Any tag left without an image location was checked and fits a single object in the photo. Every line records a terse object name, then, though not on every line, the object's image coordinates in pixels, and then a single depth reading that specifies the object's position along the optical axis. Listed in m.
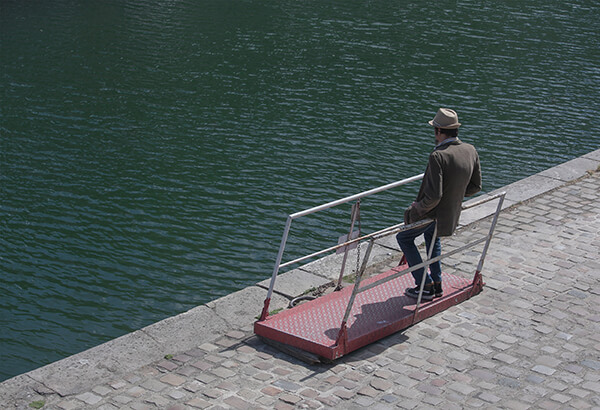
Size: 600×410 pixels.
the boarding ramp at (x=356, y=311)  7.45
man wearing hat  7.60
